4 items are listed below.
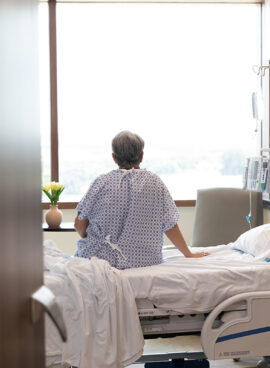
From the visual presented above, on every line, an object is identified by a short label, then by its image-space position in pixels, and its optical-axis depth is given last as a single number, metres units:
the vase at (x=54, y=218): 4.33
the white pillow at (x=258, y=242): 3.31
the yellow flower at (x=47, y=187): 4.34
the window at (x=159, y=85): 5.60
